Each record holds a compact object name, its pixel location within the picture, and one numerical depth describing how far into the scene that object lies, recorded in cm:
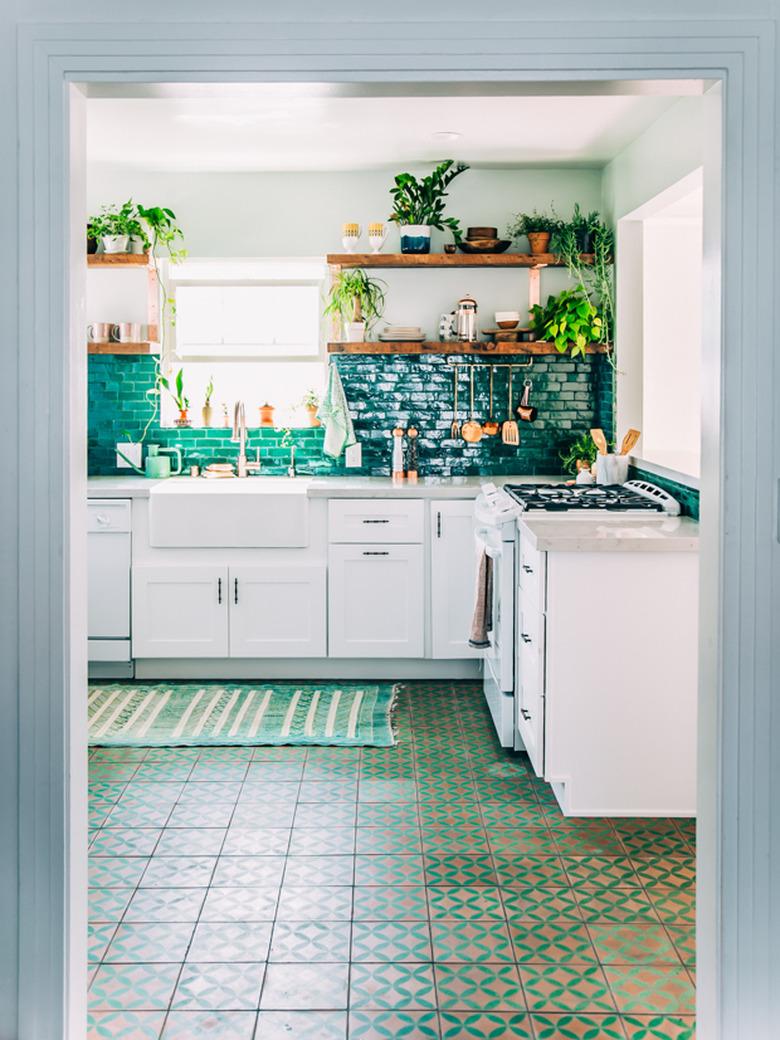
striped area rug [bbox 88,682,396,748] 473
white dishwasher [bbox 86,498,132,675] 555
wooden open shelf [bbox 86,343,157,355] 582
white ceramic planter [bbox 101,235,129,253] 586
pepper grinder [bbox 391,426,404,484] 596
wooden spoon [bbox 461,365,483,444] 607
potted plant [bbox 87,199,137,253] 585
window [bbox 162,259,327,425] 621
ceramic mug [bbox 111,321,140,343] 589
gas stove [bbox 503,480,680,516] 445
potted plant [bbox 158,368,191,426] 616
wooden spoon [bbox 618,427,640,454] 530
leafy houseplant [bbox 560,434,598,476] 592
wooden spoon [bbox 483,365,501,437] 609
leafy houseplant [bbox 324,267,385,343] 598
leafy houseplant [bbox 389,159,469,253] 577
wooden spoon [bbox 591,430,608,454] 543
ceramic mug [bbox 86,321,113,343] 588
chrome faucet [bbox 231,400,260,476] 604
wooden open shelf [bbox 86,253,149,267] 583
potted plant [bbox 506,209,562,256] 584
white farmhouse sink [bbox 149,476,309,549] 550
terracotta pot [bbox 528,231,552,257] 582
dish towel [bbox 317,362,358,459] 599
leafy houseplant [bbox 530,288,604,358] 563
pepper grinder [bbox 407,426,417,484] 606
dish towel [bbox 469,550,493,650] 475
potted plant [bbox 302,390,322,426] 617
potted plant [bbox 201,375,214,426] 616
